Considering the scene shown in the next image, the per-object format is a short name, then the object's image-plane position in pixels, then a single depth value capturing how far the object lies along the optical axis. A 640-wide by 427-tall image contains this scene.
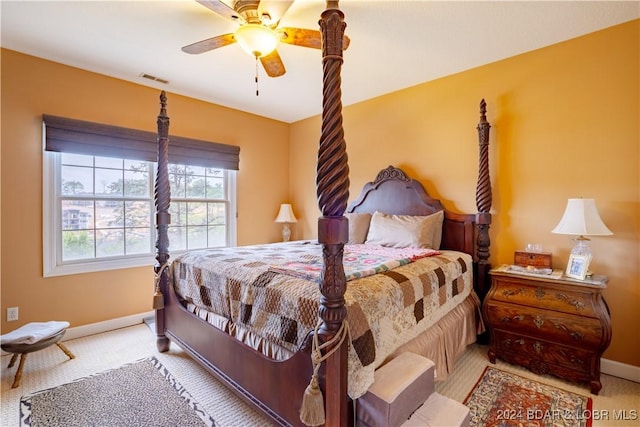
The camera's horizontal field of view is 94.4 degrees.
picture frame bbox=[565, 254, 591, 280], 2.10
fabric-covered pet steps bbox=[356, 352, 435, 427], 1.24
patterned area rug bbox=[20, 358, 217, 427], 1.74
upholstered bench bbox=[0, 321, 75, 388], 2.08
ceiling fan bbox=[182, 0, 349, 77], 1.83
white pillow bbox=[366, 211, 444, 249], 2.83
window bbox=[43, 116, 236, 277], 2.85
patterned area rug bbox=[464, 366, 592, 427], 1.74
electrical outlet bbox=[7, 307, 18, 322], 2.60
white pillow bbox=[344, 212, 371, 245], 3.29
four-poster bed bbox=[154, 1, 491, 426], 1.13
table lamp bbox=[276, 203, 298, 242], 4.48
